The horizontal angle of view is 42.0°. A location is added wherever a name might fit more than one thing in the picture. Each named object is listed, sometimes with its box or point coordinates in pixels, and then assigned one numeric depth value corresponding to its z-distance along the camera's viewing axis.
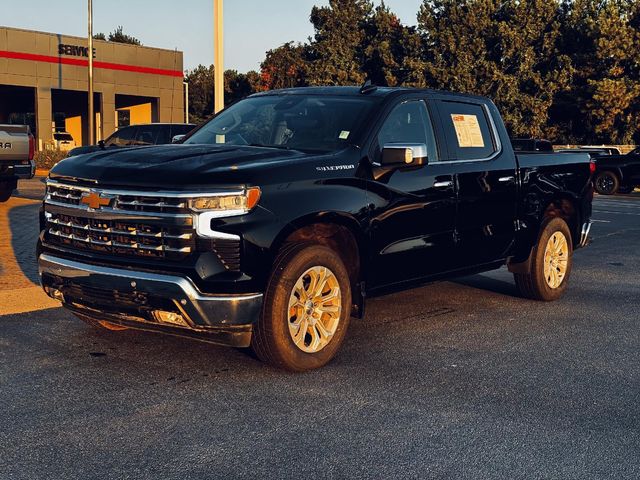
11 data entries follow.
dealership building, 43.91
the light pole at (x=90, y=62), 35.62
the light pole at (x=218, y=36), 13.89
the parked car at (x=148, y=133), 19.45
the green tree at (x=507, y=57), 45.62
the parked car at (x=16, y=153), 14.88
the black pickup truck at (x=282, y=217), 5.14
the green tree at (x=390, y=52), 50.16
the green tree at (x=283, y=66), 63.74
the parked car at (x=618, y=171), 25.80
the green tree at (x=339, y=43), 54.25
